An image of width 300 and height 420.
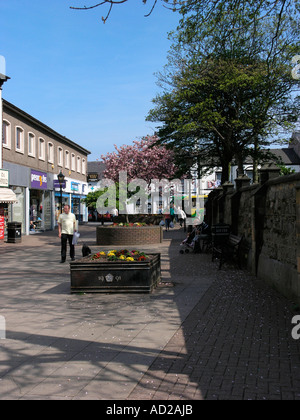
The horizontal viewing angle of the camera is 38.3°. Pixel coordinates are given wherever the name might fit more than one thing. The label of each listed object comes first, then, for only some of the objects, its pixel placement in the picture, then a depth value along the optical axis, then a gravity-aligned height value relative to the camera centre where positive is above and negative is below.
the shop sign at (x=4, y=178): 23.86 +2.17
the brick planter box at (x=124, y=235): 20.25 -0.89
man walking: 13.37 -0.41
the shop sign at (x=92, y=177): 48.57 +4.49
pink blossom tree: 40.94 +5.31
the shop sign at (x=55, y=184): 34.91 +2.67
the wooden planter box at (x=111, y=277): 8.33 -1.17
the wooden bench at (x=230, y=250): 11.95 -0.96
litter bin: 21.95 -0.79
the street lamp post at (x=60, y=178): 27.39 +2.48
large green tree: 20.08 +5.92
